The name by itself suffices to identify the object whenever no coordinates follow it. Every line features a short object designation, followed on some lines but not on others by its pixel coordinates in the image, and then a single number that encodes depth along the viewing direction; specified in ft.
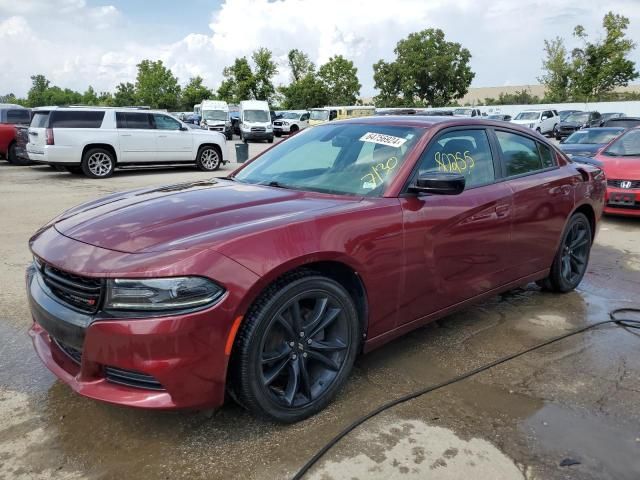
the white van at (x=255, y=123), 101.71
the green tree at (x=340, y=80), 199.93
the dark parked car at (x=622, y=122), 55.42
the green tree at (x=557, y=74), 176.86
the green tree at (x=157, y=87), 203.92
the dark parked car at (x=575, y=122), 91.20
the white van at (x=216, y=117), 110.11
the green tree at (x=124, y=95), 230.36
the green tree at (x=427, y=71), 194.59
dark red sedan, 7.61
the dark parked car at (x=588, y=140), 38.45
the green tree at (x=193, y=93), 208.74
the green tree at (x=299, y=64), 215.31
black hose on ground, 8.18
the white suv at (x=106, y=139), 42.39
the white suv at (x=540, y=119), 103.60
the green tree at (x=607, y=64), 145.18
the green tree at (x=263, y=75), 192.54
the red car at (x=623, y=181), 26.45
